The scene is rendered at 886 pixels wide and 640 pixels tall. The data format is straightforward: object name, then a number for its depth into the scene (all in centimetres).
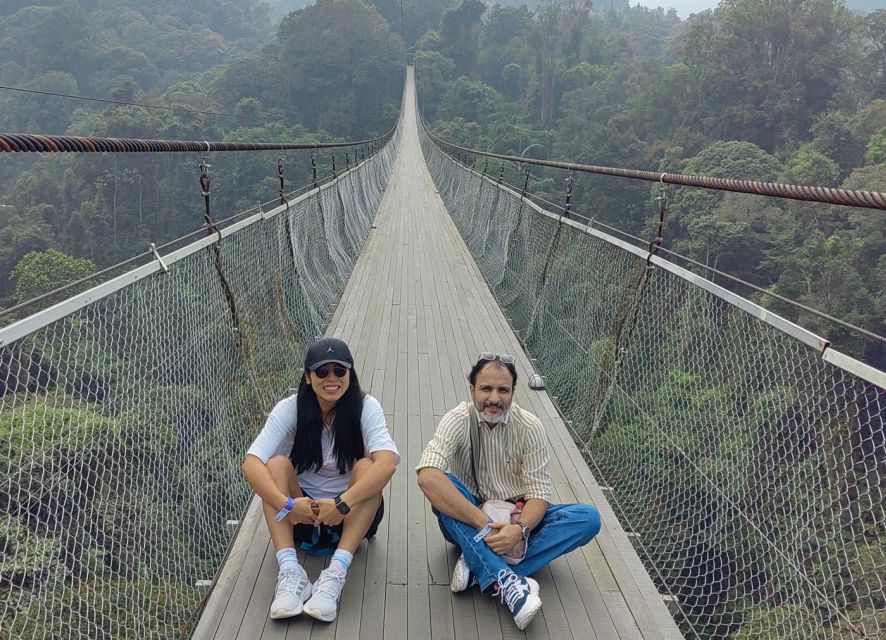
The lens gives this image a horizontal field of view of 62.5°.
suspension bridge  186
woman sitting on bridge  187
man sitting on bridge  191
